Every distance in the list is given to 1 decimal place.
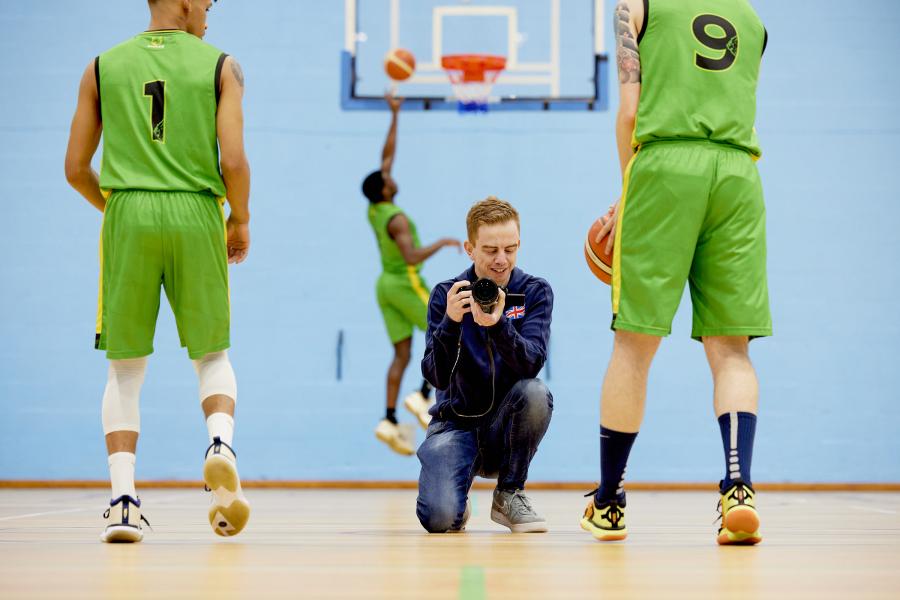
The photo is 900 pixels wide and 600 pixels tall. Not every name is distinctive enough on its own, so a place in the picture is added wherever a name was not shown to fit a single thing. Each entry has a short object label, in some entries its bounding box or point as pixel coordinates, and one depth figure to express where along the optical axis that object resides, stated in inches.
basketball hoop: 583.2
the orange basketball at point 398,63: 585.0
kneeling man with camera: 257.0
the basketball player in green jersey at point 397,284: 576.7
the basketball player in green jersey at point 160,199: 239.6
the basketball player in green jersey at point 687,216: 225.1
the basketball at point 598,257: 249.6
